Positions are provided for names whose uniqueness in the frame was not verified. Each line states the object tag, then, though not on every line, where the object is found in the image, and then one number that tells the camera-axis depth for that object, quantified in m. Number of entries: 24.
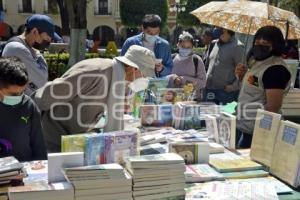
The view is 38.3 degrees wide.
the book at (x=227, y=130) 2.62
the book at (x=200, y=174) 2.08
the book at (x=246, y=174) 2.19
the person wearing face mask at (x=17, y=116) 2.27
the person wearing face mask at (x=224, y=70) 4.45
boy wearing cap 3.16
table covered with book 1.76
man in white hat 2.51
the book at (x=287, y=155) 2.13
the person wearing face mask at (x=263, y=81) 2.75
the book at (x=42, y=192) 1.64
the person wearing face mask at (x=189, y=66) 4.28
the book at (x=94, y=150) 1.99
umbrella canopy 3.54
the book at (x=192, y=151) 2.22
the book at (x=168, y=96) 3.69
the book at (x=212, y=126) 2.75
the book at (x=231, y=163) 2.27
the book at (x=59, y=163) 1.84
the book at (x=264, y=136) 2.33
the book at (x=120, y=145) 2.05
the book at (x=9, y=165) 1.76
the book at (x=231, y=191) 1.91
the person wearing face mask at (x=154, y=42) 4.30
